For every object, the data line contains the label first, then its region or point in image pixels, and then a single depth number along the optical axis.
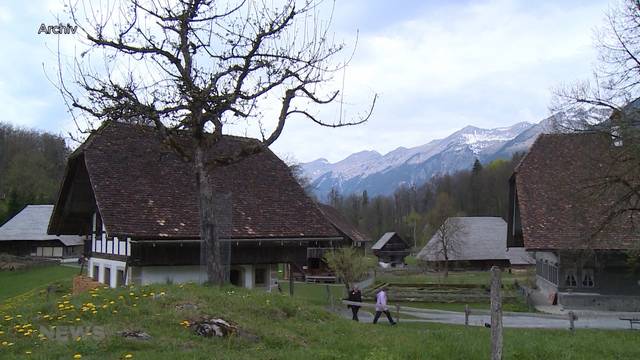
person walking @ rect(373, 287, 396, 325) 23.22
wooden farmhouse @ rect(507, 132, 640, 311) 29.84
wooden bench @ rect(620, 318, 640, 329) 22.09
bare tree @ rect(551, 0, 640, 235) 18.41
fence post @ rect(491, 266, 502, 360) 9.20
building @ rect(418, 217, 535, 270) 68.69
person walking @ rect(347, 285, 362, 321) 25.91
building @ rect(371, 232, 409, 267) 89.88
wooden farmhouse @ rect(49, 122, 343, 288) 23.44
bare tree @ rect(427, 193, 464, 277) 67.00
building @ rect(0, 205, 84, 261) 68.75
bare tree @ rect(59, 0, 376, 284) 16.02
